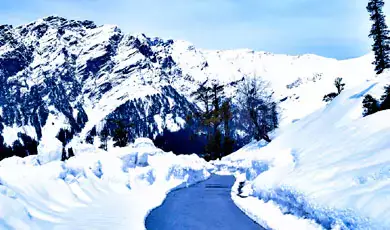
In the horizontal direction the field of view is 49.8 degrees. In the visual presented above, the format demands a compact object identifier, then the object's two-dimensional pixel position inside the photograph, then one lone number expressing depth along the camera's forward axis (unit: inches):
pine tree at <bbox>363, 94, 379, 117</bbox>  945.5
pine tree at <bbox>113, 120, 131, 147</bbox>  2143.2
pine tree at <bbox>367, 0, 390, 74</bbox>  1973.4
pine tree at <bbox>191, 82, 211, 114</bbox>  2144.1
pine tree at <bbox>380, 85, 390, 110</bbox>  908.0
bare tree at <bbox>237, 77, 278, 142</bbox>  1763.0
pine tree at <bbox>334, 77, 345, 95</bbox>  2338.8
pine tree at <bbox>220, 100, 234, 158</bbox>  2054.6
